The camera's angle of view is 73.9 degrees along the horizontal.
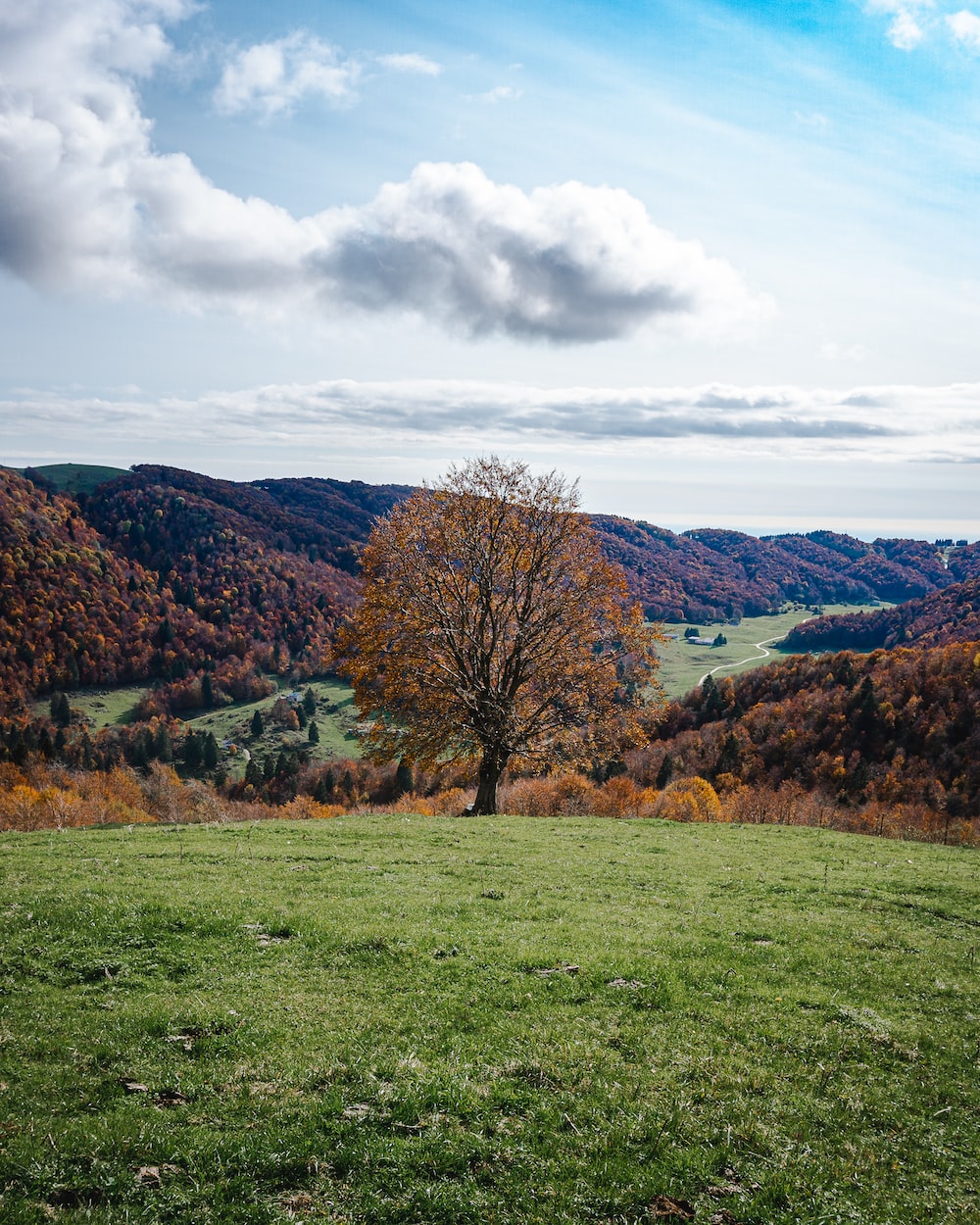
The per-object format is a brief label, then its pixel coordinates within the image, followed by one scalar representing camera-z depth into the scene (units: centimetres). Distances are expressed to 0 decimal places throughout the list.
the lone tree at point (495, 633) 3312
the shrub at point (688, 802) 5340
